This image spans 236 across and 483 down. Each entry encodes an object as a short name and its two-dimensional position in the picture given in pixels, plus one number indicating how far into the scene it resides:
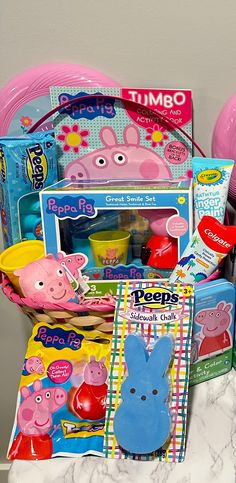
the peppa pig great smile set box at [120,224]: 0.68
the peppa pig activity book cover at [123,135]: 0.75
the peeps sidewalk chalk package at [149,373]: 0.56
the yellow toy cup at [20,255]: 0.68
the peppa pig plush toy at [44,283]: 0.63
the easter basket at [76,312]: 0.62
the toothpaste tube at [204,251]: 0.65
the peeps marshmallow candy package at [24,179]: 0.70
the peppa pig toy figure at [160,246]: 0.72
